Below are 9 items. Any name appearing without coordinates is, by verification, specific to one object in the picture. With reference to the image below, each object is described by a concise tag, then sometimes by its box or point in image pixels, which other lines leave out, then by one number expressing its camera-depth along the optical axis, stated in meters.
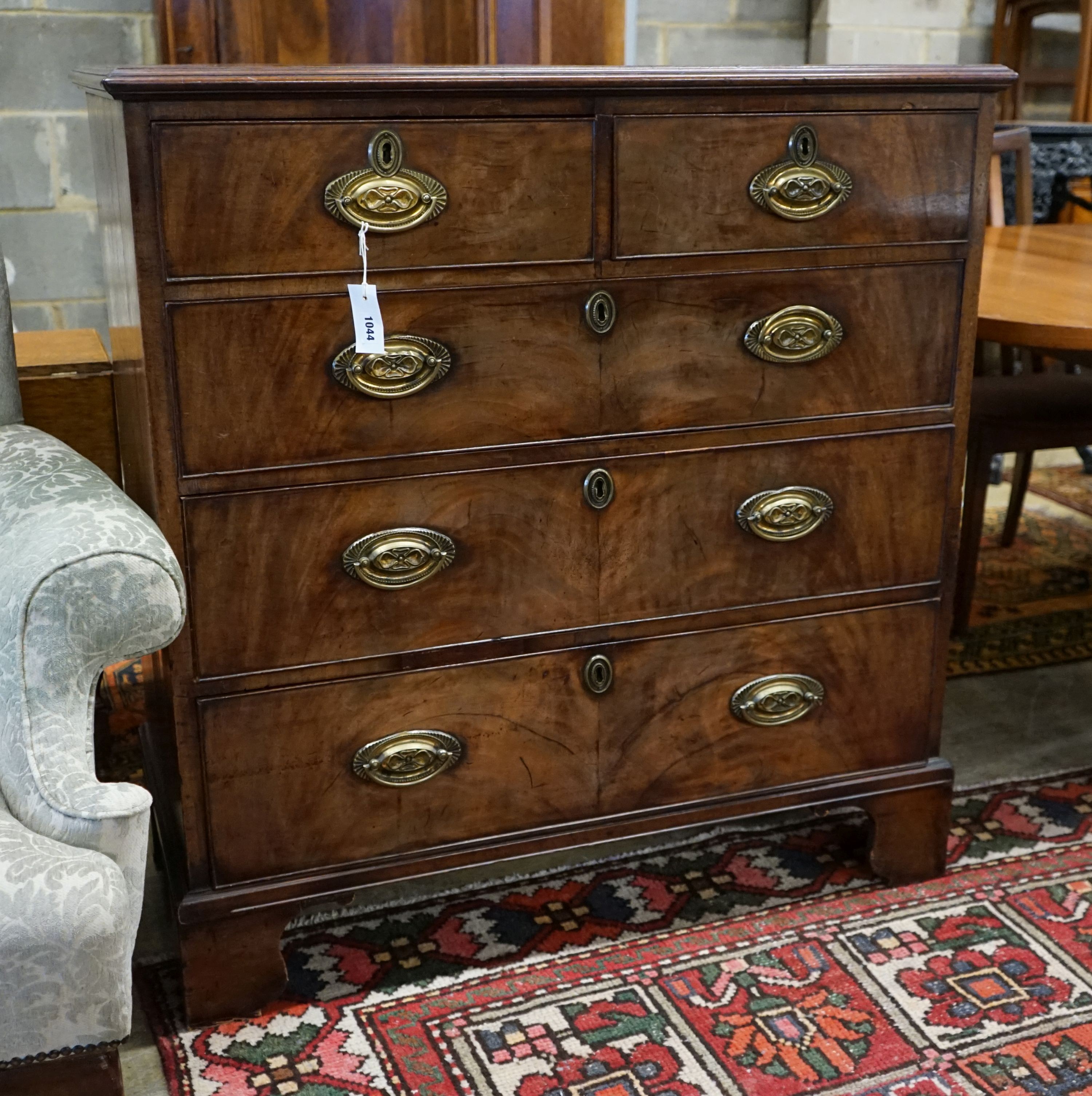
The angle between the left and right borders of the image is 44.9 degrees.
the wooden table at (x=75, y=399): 1.96
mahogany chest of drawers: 1.36
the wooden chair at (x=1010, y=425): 2.51
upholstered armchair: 1.09
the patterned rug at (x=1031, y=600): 2.60
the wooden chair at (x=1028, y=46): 4.00
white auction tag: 1.38
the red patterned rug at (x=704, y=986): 1.49
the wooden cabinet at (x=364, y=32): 2.45
